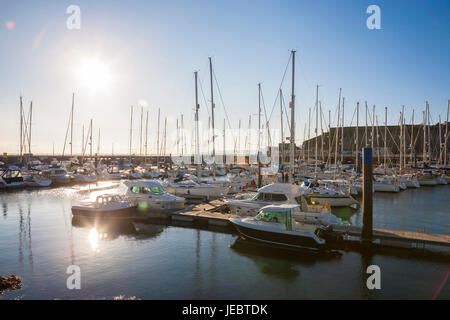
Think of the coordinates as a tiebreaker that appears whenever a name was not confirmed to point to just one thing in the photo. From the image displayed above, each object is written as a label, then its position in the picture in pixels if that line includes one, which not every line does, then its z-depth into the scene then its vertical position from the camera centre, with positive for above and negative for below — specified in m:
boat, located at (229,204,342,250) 15.74 -4.00
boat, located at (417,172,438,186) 50.41 -3.39
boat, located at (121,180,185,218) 24.54 -3.54
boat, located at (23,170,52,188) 46.69 -3.98
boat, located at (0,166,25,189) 43.62 -4.20
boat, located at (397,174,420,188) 47.36 -3.65
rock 11.55 -5.12
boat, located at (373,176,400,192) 41.47 -3.76
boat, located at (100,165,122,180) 58.94 -3.97
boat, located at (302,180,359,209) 29.41 -3.86
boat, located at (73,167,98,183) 53.25 -3.99
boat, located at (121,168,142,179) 57.74 -3.89
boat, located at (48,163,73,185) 50.47 -3.79
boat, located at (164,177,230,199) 31.33 -3.56
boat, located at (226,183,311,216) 20.42 -2.90
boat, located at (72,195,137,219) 22.47 -4.10
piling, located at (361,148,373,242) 16.59 -2.75
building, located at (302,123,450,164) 98.50 +6.65
